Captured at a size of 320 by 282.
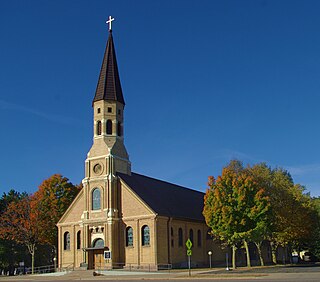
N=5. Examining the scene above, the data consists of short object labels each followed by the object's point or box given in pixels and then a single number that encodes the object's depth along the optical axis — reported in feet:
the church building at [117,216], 189.37
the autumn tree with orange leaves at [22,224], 227.20
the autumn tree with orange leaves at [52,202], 232.53
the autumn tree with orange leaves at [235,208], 171.83
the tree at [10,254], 243.19
